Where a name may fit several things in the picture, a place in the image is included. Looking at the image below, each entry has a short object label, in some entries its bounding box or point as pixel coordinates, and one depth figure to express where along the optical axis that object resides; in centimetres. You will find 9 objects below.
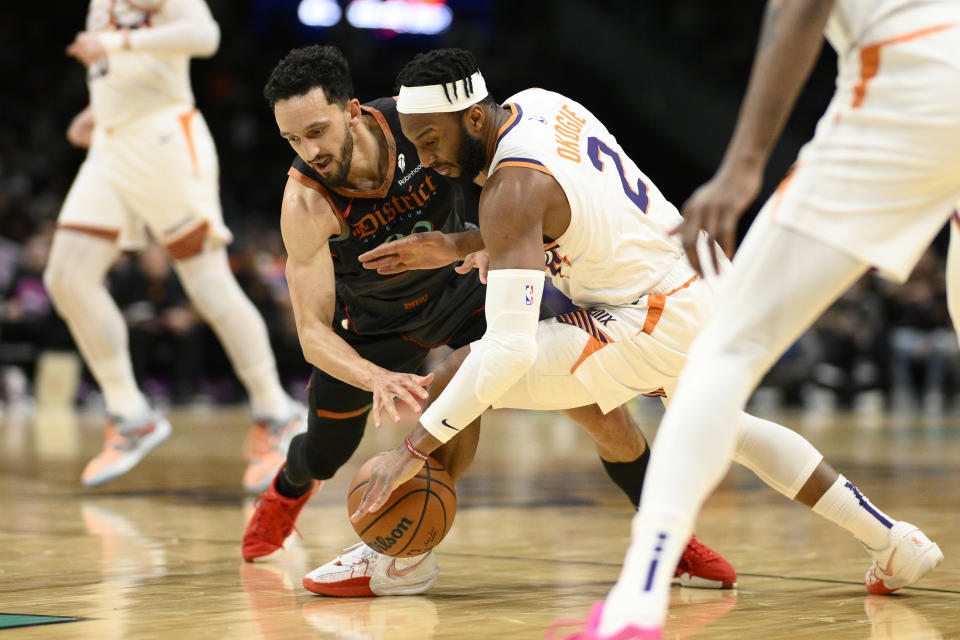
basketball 709
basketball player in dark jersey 736
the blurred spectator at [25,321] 2634
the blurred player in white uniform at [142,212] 1308
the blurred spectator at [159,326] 2689
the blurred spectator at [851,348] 3119
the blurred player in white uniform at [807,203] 474
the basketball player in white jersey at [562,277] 663
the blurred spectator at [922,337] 3117
